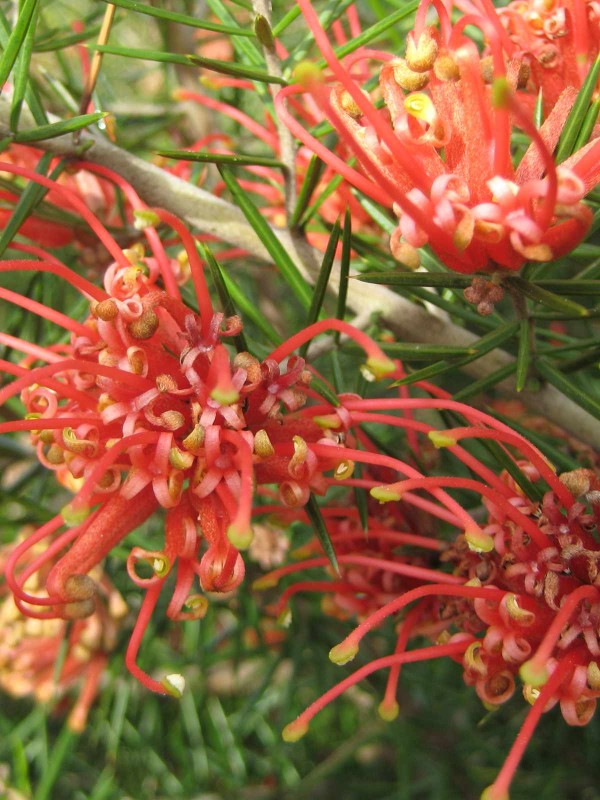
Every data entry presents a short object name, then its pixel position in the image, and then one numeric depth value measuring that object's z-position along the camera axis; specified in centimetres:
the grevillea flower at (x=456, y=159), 12
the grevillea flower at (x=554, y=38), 14
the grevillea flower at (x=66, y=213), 18
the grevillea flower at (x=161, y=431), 14
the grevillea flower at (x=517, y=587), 14
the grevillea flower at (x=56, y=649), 22
